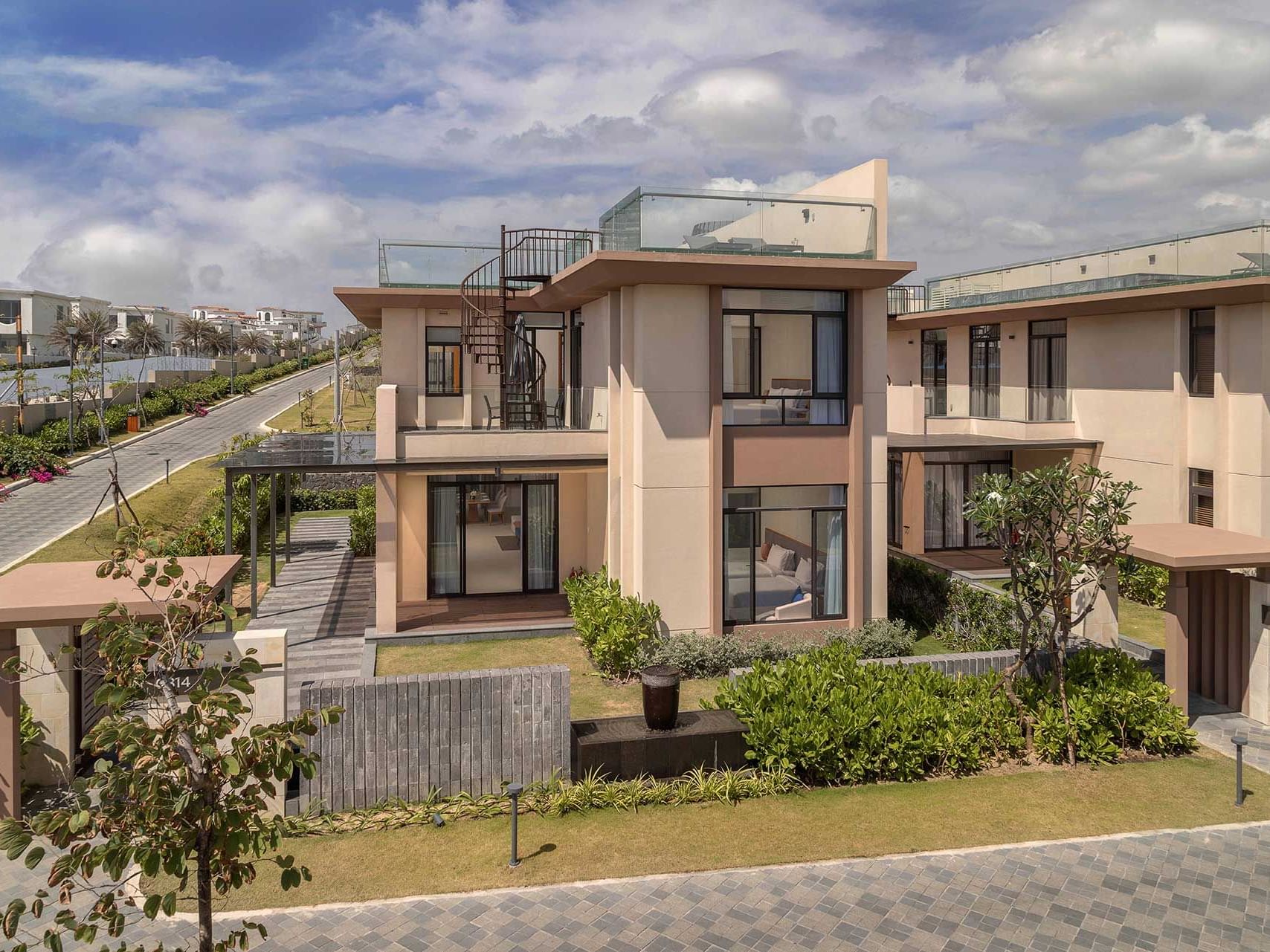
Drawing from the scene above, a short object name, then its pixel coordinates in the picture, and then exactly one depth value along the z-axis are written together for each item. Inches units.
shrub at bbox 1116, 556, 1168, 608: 720.3
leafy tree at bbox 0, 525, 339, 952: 154.5
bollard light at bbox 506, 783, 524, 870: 332.8
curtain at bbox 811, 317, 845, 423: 617.0
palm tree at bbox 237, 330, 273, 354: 3656.5
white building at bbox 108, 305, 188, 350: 4320.9
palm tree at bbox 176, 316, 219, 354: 3314.5
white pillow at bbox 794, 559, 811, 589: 625.6
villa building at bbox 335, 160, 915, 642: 580.7
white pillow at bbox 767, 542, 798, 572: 625.3
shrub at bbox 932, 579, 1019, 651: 594.2
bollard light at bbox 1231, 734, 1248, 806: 384.8
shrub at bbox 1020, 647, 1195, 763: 433.1
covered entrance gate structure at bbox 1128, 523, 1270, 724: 461.4
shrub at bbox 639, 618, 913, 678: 559.8
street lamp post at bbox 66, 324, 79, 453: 1261.1
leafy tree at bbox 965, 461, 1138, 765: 431.2
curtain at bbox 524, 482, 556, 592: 754.2
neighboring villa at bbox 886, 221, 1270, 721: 501.7
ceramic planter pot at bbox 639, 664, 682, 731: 407.8
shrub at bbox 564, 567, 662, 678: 554.9
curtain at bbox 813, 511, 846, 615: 624.7
